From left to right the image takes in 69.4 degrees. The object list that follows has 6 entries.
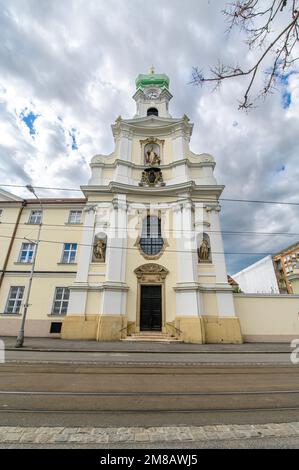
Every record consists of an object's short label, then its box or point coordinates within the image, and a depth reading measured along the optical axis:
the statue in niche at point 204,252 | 15.62
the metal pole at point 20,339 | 10.37
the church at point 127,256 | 13.95
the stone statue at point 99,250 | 15.53
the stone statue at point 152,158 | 19.47
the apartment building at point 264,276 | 32.44
